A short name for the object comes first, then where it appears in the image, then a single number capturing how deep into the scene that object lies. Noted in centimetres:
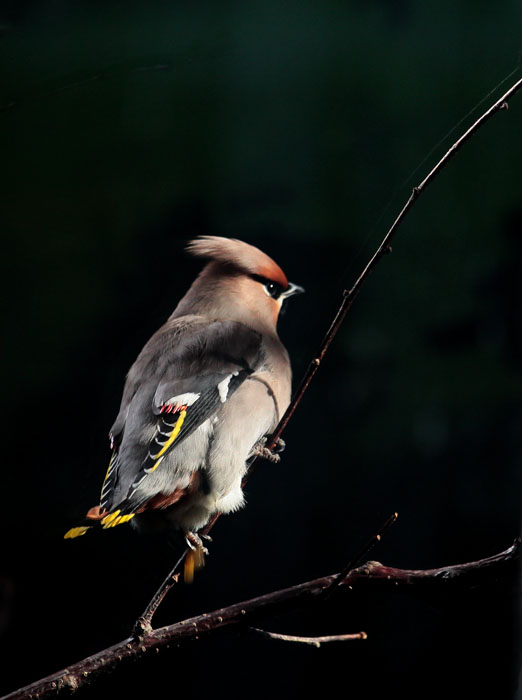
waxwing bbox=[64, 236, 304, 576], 728
